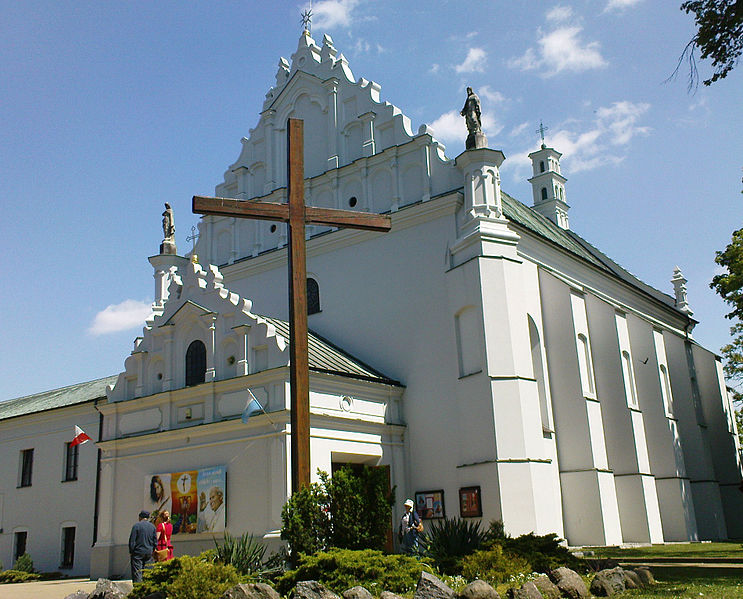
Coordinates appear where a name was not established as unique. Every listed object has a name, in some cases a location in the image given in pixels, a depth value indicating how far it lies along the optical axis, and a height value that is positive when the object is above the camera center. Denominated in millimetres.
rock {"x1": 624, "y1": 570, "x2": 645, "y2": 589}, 11242 -1245
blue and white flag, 18625 +2677
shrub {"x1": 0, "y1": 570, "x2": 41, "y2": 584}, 24203 -1610
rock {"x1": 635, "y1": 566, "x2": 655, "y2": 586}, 11531 -1210
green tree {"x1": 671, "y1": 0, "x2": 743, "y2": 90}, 13758 +8504
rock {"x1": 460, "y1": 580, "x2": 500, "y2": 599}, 9750 -1126
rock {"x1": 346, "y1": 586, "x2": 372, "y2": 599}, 9398 -1034
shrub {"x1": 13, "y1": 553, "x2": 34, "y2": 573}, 25203 -1265
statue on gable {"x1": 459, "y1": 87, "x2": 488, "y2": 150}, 21922 +11166
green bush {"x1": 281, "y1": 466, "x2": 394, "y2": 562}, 11766 -14
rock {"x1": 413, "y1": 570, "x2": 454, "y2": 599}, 9516 -1045
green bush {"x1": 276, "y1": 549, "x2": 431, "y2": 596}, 10586 -877
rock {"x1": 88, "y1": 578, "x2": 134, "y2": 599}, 11227 -1042
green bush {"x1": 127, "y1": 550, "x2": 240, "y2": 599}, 10352 -858
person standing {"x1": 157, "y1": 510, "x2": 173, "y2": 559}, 15325 -259
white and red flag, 23750 +2756
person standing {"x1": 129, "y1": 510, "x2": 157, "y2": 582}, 14617 -465
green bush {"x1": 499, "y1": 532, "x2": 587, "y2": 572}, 12570 -874
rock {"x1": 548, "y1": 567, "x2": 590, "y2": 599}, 10609 -1187
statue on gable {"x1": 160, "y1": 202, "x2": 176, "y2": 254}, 27844 +10746
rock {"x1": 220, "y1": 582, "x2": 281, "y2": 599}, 9773 -994
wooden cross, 12000 +5156
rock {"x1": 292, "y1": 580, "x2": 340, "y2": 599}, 9648 -1011
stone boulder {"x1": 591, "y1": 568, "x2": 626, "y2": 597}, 10750 -1211
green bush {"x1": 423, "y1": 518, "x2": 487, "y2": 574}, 14226 -681
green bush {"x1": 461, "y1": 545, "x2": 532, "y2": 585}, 11938 -994
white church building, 19547 +3864
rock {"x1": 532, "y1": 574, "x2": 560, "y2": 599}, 10375 -1192
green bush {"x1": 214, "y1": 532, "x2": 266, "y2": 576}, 12859 -693
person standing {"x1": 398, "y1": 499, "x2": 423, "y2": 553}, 16766 -453
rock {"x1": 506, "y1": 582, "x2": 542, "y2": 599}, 9836 -1174
